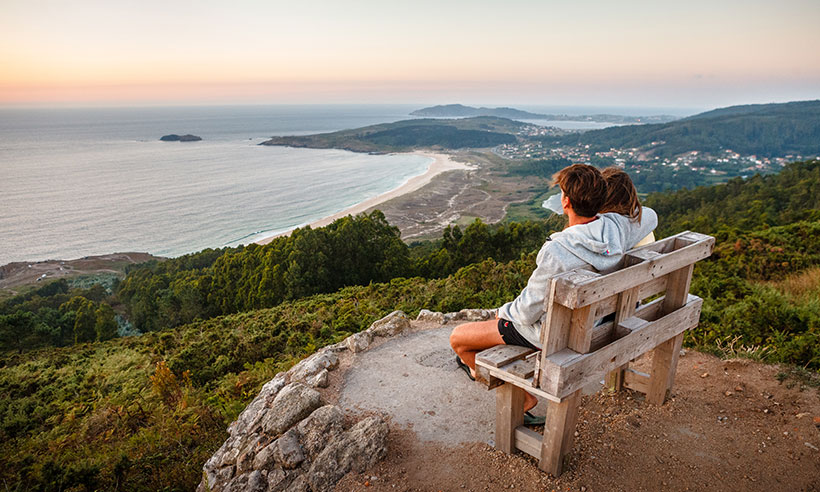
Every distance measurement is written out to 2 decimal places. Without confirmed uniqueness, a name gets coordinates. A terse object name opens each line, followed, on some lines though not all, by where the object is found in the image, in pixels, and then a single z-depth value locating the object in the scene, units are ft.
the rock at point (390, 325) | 23.12
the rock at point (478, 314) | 24.61
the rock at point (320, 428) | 13.99
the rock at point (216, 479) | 14.43
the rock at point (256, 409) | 16.74
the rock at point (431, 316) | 25.08
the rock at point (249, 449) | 14.57
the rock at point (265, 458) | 14.01
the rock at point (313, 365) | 18.99
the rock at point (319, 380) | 17.85
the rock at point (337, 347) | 21.57
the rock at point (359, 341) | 21.42
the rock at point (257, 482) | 13.33
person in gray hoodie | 9.89
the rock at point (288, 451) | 13.65
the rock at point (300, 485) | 12.67
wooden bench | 9.34
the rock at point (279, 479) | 13.17
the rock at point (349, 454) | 12.76
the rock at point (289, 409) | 15.44
